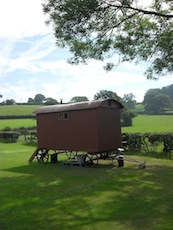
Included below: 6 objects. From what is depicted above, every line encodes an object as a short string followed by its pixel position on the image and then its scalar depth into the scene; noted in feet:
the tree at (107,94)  202.31
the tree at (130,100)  292.41
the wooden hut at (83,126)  41.12
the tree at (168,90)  363.26
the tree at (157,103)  250.24
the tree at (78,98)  245.76
